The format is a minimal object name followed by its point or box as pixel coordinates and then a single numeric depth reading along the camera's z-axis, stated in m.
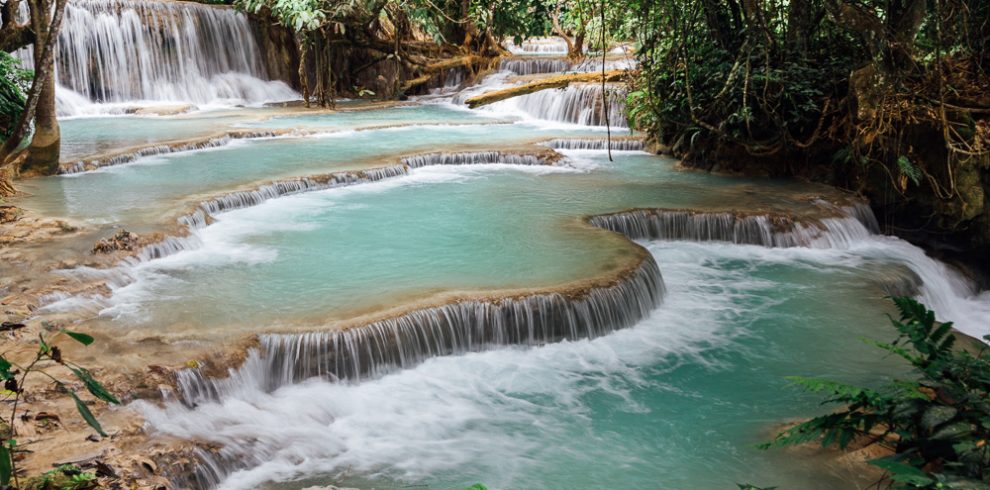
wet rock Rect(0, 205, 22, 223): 7.39
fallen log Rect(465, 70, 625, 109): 14.55
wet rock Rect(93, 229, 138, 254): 6.51
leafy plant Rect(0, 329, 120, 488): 2.13
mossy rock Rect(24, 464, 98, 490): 3.19
